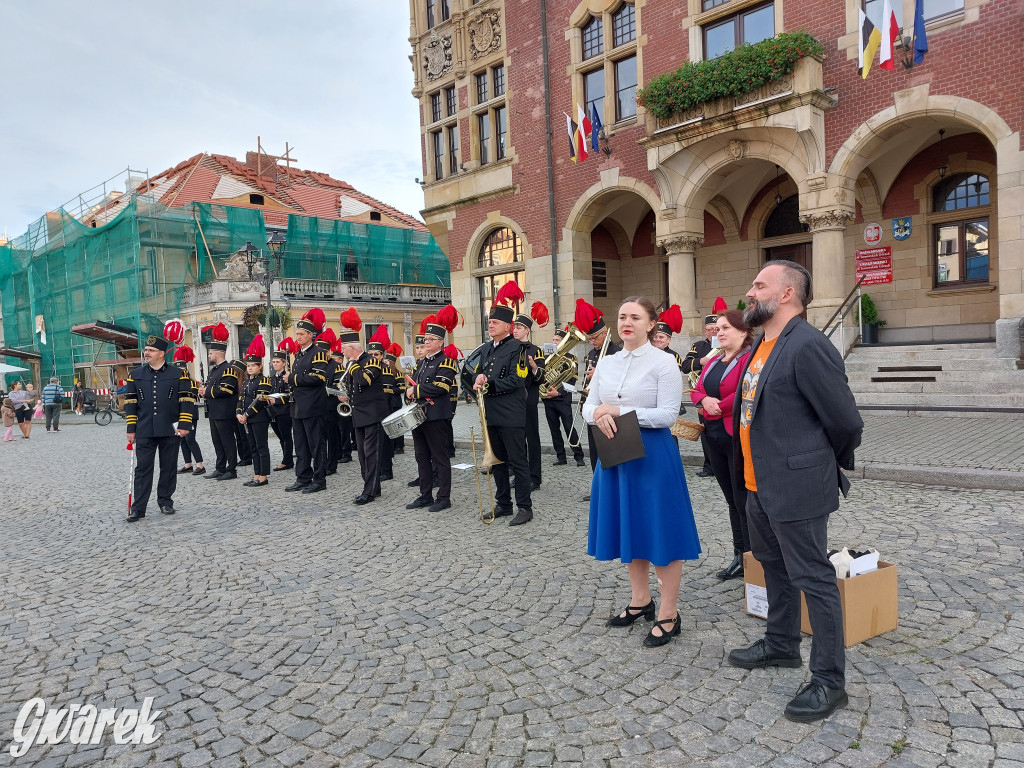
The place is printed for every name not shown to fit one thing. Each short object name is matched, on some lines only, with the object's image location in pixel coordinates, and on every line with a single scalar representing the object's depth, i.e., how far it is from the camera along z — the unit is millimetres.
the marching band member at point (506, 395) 7059
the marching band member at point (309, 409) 9094
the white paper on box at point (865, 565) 3656
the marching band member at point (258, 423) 10039
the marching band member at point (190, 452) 11203
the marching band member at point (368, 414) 8297
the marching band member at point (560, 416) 10055
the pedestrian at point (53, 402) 22781
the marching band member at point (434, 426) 7758
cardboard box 3579
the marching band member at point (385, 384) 9039
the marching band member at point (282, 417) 11070
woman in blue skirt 3783
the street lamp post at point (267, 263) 19531
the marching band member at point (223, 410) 10648
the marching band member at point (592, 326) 7543
